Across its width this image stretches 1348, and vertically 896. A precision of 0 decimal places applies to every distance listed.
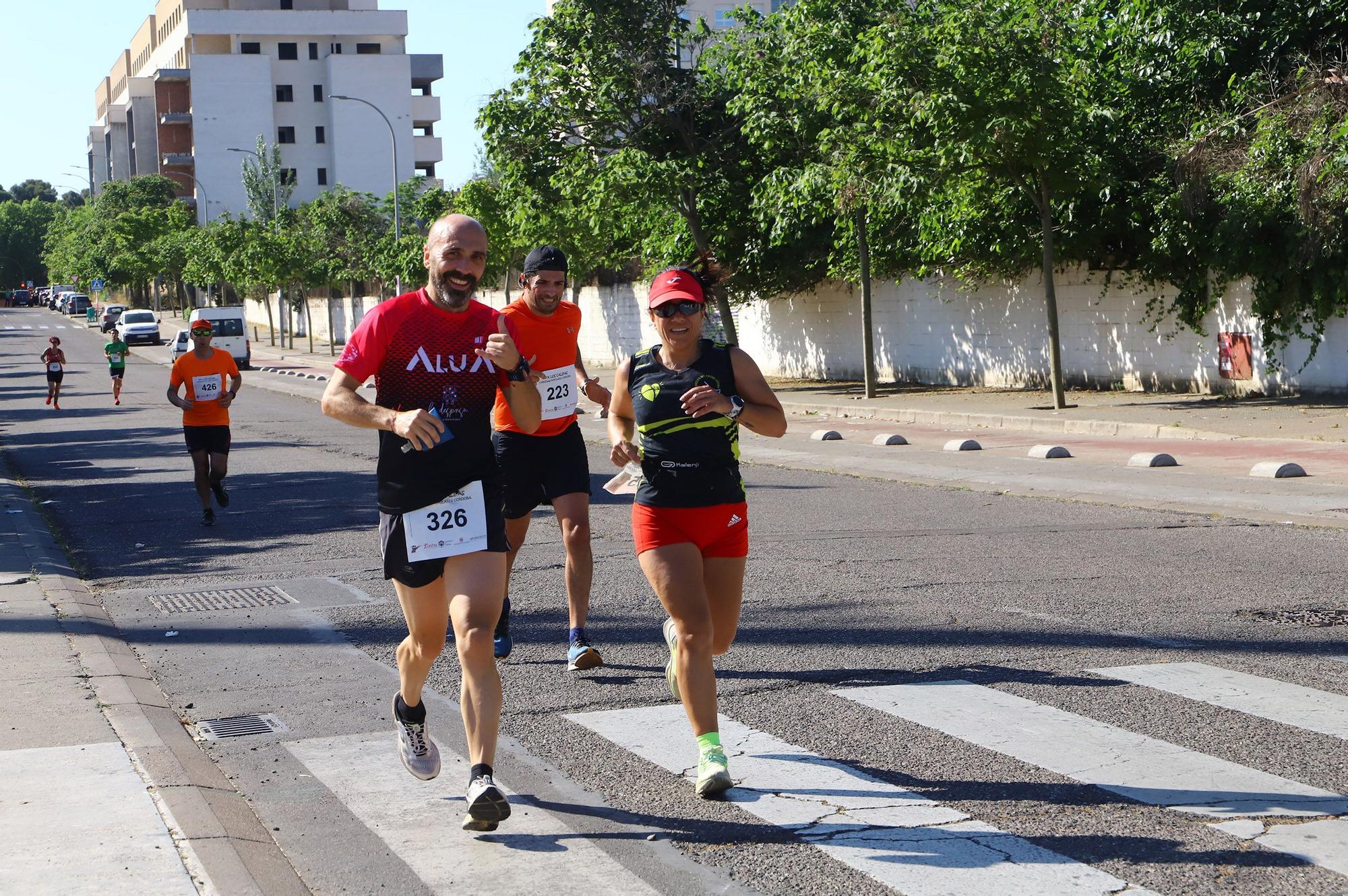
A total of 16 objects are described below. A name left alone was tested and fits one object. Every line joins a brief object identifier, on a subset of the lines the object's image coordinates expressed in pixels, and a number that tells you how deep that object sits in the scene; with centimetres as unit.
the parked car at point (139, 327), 6888
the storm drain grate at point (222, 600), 930
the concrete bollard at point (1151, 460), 1565
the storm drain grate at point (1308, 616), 770
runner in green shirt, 3434
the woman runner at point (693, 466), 523
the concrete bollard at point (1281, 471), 1400
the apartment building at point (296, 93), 10575
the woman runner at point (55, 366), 3278
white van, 5000
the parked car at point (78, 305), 11031
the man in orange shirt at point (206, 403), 1346
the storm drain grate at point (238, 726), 624
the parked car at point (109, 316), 7769
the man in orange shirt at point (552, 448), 712
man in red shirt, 480
